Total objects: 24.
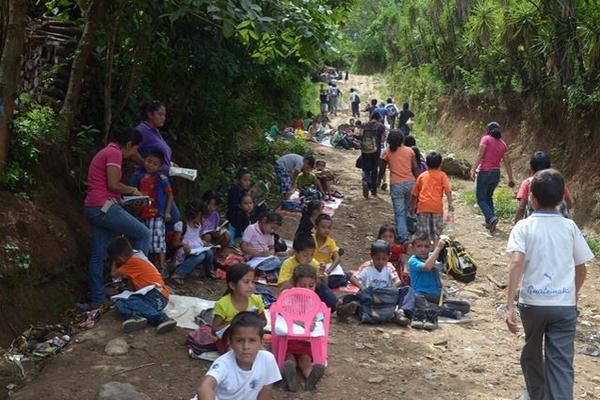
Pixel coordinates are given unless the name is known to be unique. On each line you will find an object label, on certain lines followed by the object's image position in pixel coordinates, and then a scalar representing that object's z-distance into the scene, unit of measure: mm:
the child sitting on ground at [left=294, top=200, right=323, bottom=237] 8562
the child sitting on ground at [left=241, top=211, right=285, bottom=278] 7816
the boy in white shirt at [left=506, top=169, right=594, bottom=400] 4016
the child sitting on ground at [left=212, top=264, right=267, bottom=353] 4953
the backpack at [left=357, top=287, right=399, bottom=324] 6301
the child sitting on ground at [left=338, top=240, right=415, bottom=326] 6328
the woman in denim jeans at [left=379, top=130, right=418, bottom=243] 9328
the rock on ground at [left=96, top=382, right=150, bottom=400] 4363
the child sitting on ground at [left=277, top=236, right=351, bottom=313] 5988
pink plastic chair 4945
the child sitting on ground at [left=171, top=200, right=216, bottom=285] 7199
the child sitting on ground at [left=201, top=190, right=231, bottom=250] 7840
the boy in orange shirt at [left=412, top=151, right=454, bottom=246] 8359
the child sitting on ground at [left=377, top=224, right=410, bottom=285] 7676
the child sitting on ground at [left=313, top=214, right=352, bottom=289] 7367
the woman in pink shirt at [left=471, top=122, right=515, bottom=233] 10383
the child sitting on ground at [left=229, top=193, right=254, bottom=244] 8703
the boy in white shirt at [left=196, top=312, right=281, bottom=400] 3705
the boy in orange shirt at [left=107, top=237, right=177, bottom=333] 5543
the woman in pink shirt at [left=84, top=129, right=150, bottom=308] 6004
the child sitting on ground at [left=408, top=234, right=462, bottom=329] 6574
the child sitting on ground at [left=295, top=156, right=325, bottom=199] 11094
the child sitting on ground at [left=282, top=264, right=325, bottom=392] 4762
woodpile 7250
